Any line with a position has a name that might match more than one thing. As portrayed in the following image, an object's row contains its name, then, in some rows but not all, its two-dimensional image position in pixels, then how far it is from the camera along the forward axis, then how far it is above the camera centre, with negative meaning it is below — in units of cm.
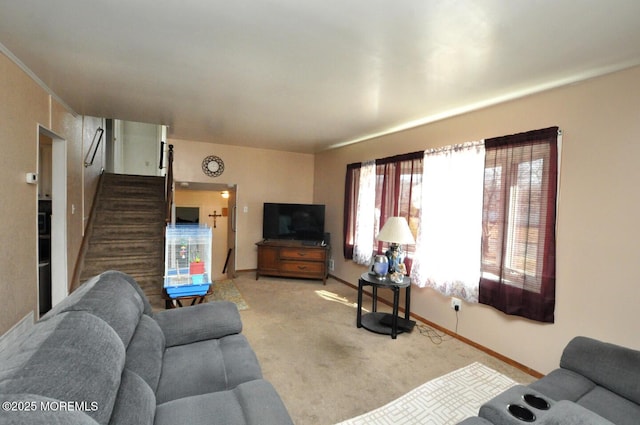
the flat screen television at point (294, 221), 539 -31
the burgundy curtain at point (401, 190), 362 +25
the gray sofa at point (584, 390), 131 -93
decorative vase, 338 -69
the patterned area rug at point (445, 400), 195 -141
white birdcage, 266 -53
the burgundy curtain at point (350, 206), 479 +2
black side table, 315 -133
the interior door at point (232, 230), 561 -54
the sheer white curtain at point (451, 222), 296 -13
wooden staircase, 402 -51
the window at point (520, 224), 243 -11
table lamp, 321 -31
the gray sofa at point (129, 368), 81 -72
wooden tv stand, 511 -98
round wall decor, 526 +68
